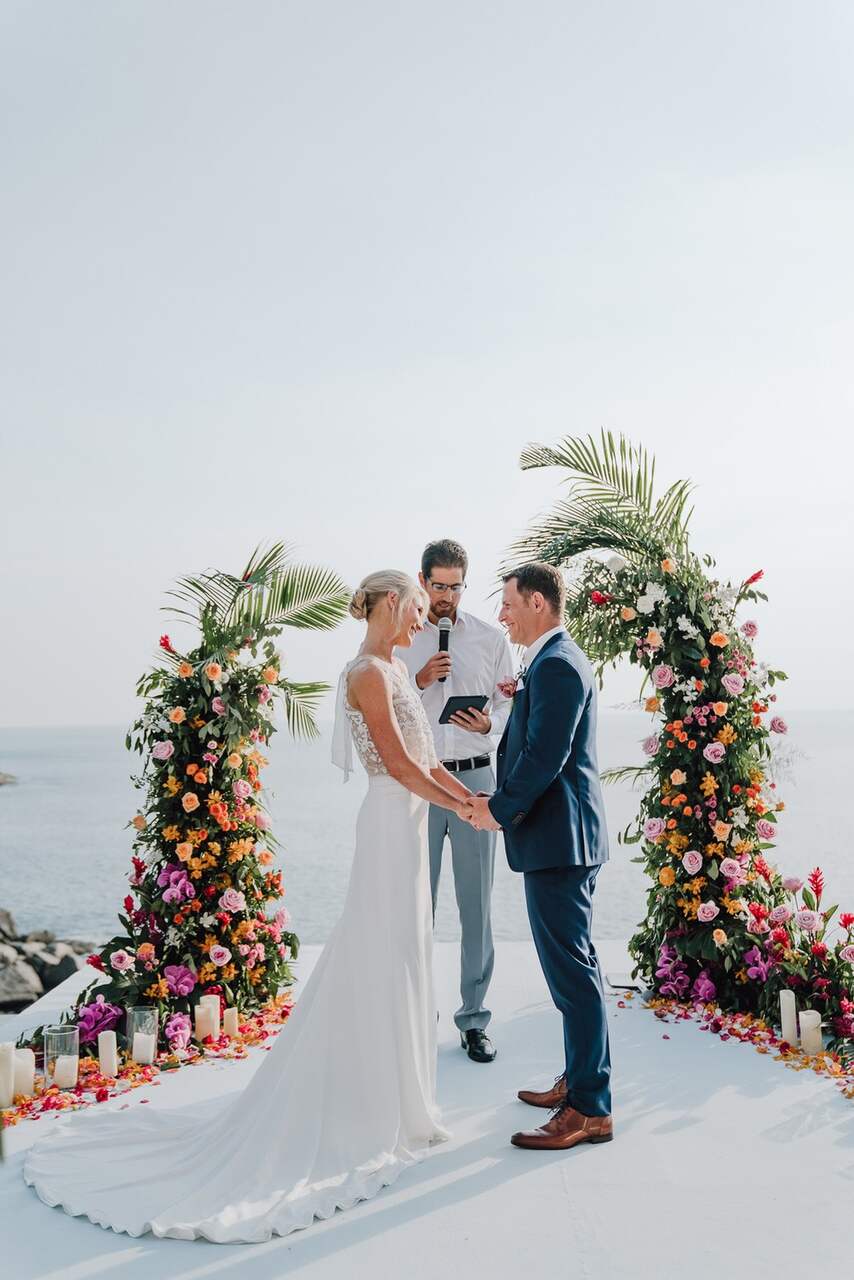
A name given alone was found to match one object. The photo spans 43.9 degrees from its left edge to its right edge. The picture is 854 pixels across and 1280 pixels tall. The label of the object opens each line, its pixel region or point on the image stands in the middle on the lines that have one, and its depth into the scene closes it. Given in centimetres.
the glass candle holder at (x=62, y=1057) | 409
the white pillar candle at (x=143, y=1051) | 441
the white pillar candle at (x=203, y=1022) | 468
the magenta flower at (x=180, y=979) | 479
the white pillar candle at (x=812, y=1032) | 439
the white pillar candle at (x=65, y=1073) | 409
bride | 310
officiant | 454
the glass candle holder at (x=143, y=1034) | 442
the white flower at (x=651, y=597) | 504
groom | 349
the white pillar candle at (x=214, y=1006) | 470
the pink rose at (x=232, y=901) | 493
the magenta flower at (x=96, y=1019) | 455
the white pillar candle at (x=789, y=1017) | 450
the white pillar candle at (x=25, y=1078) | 399
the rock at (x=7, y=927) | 1132
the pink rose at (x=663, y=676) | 507
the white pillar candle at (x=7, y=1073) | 389
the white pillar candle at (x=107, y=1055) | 425
